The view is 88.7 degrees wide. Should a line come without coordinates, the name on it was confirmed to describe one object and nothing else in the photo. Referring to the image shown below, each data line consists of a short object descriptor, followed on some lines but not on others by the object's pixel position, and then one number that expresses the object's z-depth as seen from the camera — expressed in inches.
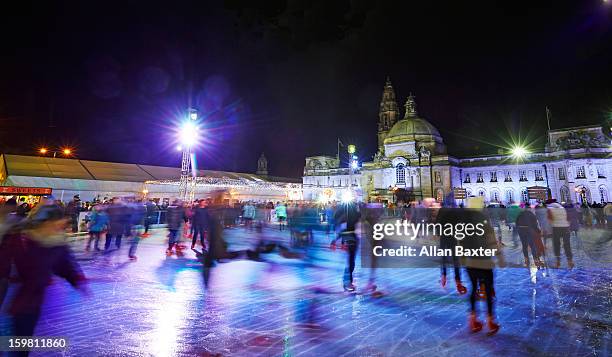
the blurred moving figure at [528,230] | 348.8
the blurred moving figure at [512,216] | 551.3
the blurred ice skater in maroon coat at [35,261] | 125.7
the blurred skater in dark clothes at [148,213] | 685.3
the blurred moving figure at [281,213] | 749.9
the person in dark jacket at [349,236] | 258.7
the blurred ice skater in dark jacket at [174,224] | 451.8
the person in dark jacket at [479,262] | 195.3
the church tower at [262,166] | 3820.6
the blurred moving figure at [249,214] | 778.2
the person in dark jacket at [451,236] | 216.5
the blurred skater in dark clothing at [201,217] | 365.5
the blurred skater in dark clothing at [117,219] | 456.7
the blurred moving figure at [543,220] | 408.5
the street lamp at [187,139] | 892.0
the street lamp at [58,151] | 1667.1
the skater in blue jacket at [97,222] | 490.3
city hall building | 1803.6
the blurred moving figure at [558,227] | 367.2
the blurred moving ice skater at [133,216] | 486.0
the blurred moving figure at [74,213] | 665.0
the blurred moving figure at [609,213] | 626.3
